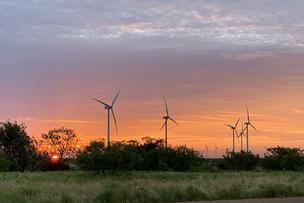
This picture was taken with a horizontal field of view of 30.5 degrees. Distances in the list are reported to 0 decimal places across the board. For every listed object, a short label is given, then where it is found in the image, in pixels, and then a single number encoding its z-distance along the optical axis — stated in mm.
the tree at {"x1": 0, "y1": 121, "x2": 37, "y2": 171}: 92250
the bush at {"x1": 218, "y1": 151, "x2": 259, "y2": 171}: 84625
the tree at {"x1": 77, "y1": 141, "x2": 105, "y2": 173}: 55625
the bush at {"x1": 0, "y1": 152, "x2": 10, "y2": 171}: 77062
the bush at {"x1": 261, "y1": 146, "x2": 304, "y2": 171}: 79375
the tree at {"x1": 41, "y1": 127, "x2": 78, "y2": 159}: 114756
